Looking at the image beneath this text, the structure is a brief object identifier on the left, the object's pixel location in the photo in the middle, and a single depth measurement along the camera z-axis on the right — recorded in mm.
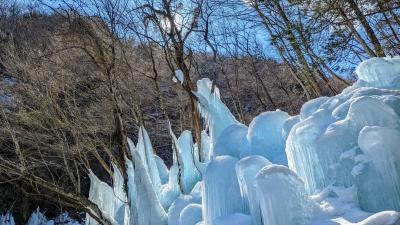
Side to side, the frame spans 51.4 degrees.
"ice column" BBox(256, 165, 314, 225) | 3334
